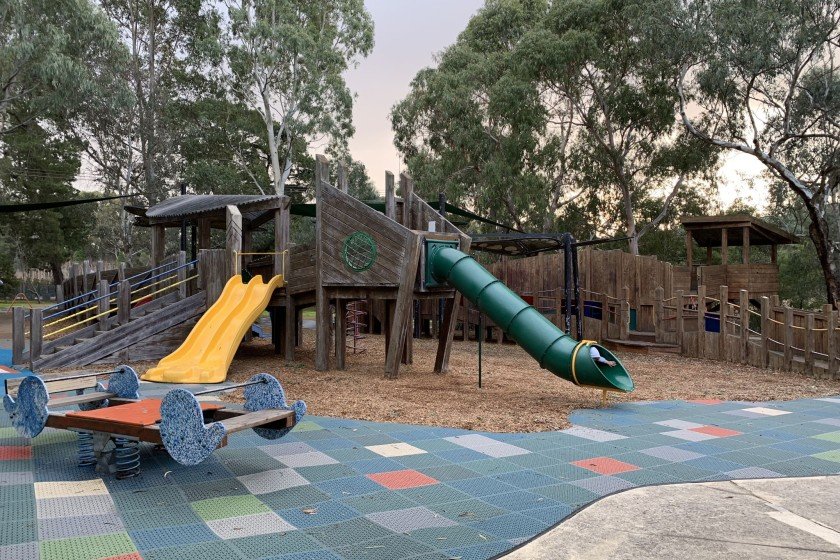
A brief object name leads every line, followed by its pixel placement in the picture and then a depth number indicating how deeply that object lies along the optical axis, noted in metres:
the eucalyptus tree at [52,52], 25.33
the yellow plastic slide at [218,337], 10.71
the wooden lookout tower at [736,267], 22.88
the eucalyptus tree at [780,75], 21.47
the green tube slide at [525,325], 8.79
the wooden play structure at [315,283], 11.38
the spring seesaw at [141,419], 4.77
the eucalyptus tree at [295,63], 31.52
